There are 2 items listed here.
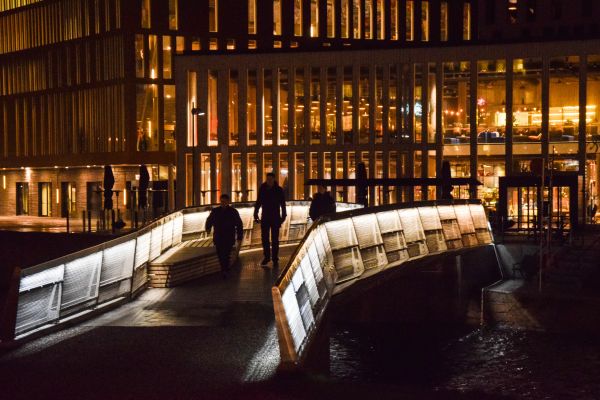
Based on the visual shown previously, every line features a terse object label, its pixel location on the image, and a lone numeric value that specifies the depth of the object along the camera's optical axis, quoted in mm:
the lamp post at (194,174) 51119
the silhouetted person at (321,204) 23047
